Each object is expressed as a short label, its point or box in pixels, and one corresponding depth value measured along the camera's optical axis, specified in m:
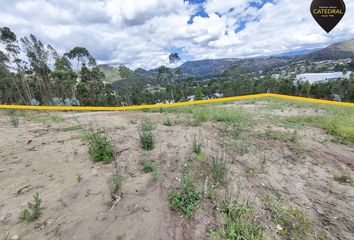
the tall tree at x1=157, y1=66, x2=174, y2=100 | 40.00
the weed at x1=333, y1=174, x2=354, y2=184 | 3.17
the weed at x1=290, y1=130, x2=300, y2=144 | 4.64
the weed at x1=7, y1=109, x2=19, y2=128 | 5.97
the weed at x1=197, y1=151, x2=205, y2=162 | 3.45
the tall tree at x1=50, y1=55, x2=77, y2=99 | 24.86
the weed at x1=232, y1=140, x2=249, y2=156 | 3.89
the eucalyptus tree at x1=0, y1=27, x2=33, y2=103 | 20.70
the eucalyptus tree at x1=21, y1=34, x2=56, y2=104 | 23.45
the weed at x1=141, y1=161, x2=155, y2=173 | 3.11
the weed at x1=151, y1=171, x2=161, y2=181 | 2.88
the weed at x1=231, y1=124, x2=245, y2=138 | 4.91
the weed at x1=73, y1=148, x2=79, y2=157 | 3.76
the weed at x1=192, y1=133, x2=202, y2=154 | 3.70
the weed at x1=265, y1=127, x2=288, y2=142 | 4.79
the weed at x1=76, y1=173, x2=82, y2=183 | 2.86
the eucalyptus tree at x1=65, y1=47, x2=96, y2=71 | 25.64
